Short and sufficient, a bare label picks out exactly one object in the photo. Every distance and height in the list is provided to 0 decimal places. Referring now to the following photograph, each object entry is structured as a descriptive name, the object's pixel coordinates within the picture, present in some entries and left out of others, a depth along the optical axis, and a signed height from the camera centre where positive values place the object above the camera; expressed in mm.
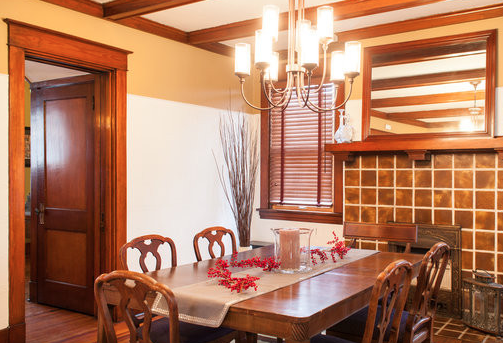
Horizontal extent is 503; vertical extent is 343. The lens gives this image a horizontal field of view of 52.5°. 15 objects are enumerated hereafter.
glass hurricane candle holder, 2557 -403
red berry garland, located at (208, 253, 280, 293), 2174 -509
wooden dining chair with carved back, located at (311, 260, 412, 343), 1919 -513
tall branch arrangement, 5254 -18
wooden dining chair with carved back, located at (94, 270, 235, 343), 1830 -501
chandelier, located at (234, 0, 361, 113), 2572 +621
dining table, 1836 -542
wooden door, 4297 -213
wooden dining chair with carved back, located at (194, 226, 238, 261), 3223 -452
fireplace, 4270 -795
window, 5129 +16
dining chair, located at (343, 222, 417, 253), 3502 -450
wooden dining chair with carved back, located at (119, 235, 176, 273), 2693 -450
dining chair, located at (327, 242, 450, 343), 2348 -741
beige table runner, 2002 -535
